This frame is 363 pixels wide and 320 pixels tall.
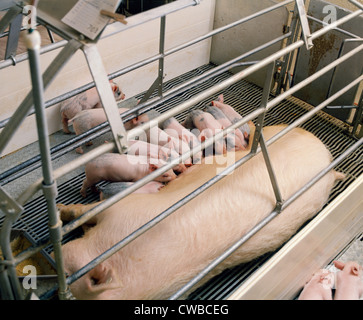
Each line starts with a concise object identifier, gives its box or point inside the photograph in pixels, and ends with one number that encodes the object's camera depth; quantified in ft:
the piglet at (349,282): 6.66
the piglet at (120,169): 7.02
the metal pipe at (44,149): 3.10
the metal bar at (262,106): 5.28
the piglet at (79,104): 8.45
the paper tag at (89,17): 3.83
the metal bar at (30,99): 3.64
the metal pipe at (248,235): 5.52
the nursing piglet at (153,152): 7.34
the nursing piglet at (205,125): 7.70
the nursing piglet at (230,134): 7.90
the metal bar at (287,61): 8.83
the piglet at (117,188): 6.80
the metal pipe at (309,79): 5.55
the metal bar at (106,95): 3.94
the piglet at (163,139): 7.61
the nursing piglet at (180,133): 7.80
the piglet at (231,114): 8.37
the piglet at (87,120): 8.01
